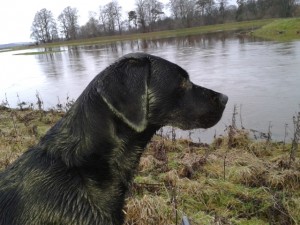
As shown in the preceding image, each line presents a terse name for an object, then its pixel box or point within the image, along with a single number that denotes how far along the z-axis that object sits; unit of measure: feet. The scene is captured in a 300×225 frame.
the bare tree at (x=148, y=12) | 260.74
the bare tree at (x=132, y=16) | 265.76
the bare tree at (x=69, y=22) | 288.04
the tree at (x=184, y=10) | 240.23
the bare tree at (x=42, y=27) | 287.30
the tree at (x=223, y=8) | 234.77
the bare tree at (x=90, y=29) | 278.45
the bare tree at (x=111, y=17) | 285.09
